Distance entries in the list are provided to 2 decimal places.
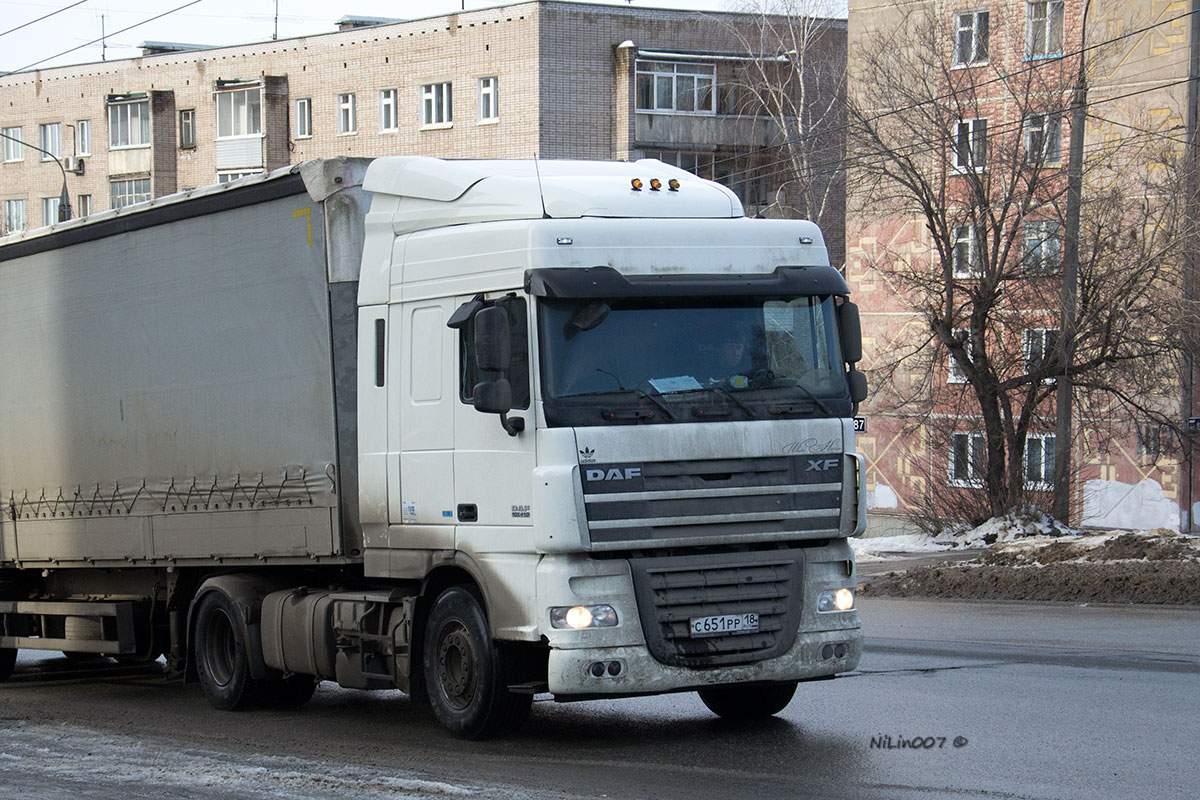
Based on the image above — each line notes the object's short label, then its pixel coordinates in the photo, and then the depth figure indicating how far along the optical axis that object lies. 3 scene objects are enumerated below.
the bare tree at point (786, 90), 49.75
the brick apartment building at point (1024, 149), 27.20
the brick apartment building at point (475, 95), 50.84
